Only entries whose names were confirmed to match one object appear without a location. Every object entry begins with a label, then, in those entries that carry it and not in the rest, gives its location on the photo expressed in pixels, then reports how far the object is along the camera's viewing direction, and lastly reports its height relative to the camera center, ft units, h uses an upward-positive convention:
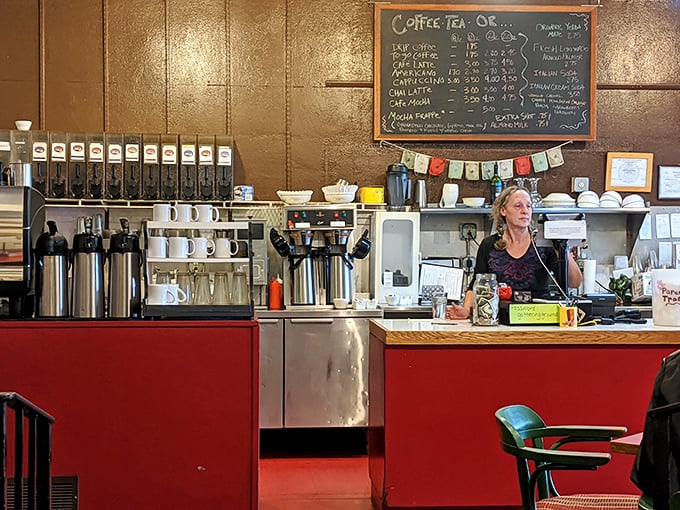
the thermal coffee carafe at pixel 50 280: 12.42 -0.57
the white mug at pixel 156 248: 12.67 -0.12
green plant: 21.53 -1.11
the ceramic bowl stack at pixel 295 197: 20.56 +1.00
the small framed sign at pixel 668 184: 22.84 +1.49
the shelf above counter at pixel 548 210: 21.21 +0.76
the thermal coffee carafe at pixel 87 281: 12.45 -0.58
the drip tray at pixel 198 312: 12.46 -1.00
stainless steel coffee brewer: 20.08 -0.30
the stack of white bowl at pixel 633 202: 21.71 +0.98
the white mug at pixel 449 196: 21.53 +1.09
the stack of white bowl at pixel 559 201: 21.44 +0.98
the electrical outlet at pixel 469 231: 22.11 +0.26
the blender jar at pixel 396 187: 21.52 +1.30
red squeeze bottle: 20.34 -1.26
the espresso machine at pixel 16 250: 12.33 -0.15
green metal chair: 8.84 -2.15
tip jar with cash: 13.42 -0.86
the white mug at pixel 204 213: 13.12 +0.39
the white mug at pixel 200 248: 12.87 -0.12
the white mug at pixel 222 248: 12.98 -0.11
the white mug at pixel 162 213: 13.07 +0.39
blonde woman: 15.29 -0.23
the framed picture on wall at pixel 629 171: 22.70 +1.80
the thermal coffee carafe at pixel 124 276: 12.54 -0.52
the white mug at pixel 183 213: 13.01 +0.39
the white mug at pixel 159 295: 12.44 -0.77
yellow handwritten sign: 13.43 -1.07
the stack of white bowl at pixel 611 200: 21.61 +1.02
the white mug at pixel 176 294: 12.56 -0.76
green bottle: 21.85 +1.36
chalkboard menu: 22.31 +4.20
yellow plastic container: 21.48 +1.10
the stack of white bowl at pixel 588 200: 21.56 +1.01
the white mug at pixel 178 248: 12.76 -0.12
